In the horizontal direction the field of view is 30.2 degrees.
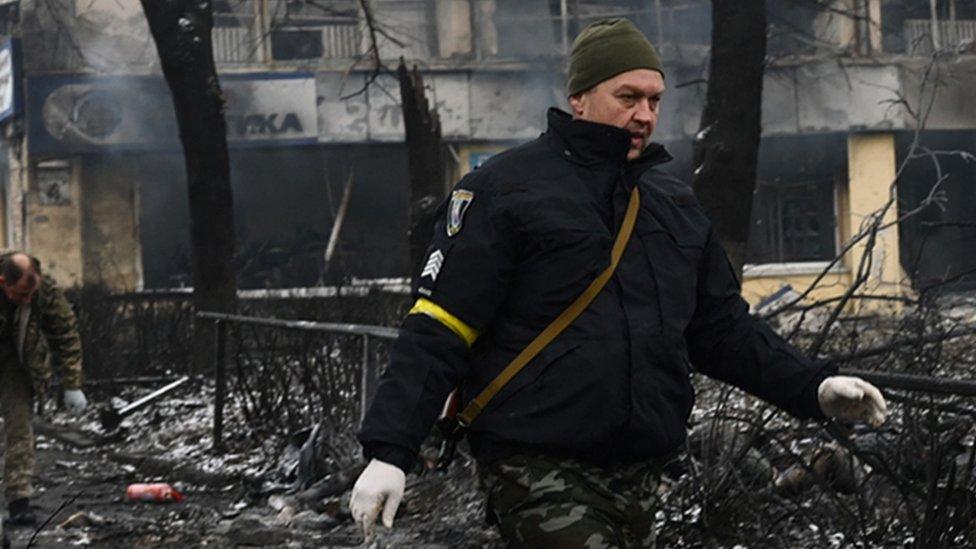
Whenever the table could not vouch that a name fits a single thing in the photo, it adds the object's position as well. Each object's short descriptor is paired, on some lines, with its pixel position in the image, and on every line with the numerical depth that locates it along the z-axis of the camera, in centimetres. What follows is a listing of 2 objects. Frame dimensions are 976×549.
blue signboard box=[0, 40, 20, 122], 2667
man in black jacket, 364
